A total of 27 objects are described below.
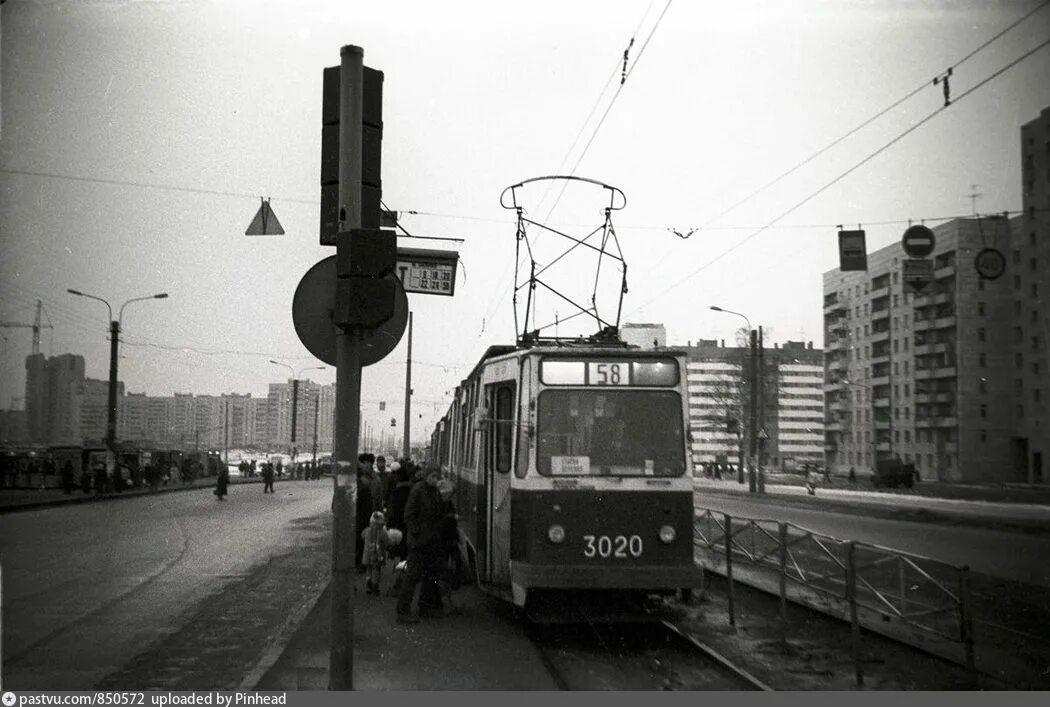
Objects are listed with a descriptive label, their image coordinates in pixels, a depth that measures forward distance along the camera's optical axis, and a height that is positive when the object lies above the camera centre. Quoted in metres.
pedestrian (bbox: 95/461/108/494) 38.75 -2.09
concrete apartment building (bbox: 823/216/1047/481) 49.91 +4.44
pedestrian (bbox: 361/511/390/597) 12.71 -1.59
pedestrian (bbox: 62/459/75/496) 39.50 -2.09
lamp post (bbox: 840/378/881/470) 83.84 -1.03
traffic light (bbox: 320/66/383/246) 6.02 +1.74
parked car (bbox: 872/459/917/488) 58.31 -2.60
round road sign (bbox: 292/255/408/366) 6.12 +0.71
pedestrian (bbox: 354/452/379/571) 13.70 -0.99
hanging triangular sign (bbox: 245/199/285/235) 10.52 +2.27
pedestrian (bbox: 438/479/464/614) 10.73 -1.30
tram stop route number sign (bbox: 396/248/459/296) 15.35 +2.57
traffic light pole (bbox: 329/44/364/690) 5.71 +0.08
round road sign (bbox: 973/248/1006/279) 16.91 +2.98
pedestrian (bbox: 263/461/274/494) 49.08 -2.46
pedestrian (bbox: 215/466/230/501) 39.25 -2.24
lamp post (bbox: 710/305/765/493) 40.97 +2.31
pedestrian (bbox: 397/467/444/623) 10.48 -1.24
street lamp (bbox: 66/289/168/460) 34.00 +2.35
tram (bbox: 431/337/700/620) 9.50 -0.50
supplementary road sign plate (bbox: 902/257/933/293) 15.70 +2.62
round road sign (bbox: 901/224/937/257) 15.58 +3.09
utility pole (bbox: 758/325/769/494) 41.05 +0.36
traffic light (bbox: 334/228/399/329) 5.72 +0.88
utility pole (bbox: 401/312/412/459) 34.72 +0.90
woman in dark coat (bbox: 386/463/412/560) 12.11 -0.93
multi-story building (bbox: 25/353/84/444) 39.84 +1.43
